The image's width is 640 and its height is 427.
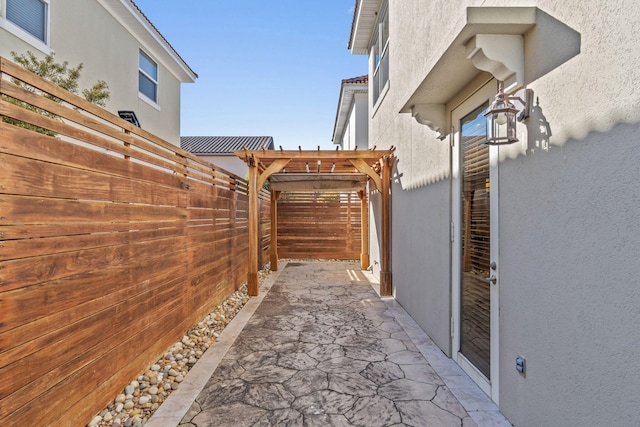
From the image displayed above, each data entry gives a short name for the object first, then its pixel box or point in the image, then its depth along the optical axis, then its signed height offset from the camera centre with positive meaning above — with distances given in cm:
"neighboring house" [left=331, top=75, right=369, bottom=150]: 1266 +443
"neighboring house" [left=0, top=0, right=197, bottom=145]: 661 +422
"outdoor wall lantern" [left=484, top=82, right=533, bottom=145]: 260 +83
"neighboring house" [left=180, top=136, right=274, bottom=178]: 2395 +554
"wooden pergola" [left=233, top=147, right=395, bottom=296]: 779 +118
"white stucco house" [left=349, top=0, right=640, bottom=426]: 177 +12
